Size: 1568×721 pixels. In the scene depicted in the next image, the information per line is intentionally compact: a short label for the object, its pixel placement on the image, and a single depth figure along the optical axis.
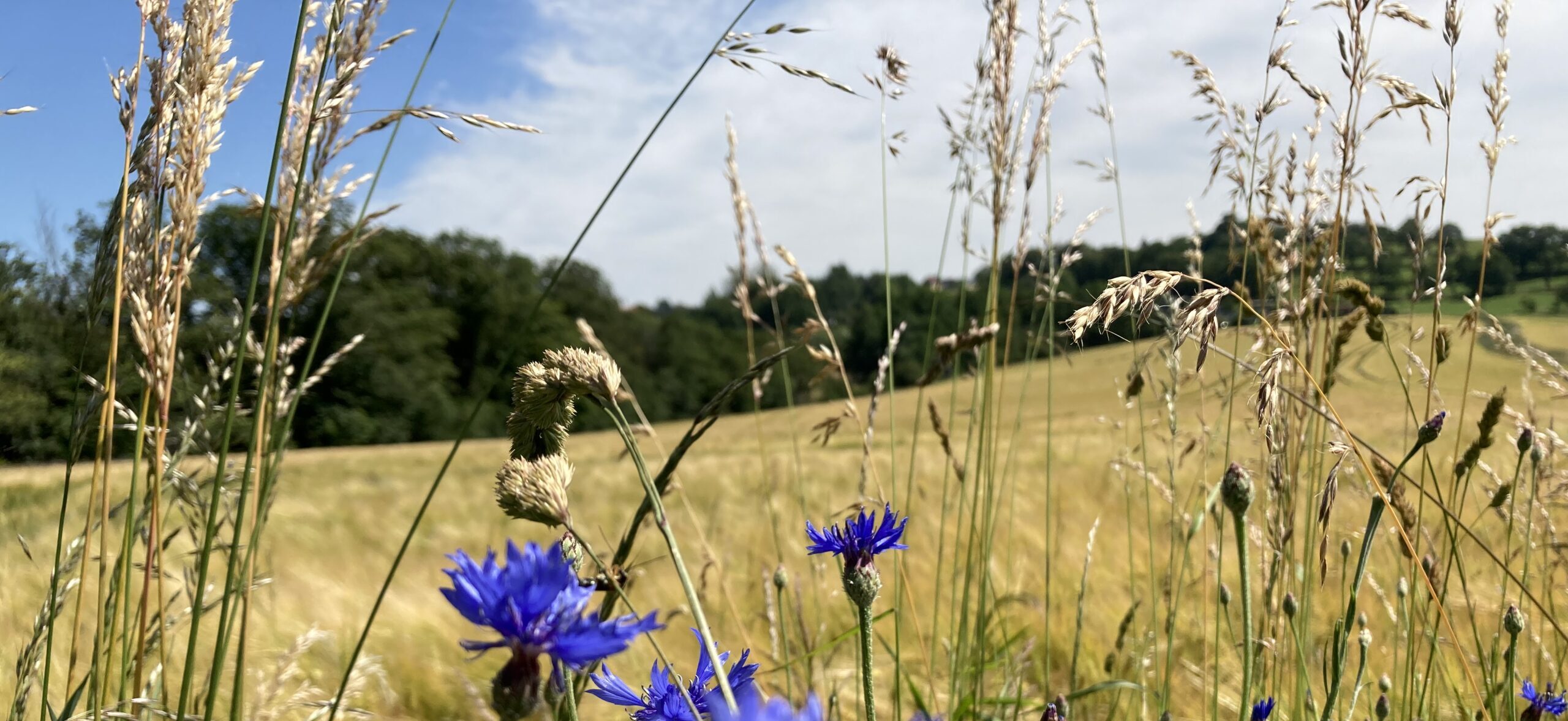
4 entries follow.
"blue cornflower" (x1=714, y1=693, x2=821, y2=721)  0.11
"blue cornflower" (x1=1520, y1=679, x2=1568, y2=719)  0.32
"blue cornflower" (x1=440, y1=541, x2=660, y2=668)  0.15
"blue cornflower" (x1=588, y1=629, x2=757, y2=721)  0.19
